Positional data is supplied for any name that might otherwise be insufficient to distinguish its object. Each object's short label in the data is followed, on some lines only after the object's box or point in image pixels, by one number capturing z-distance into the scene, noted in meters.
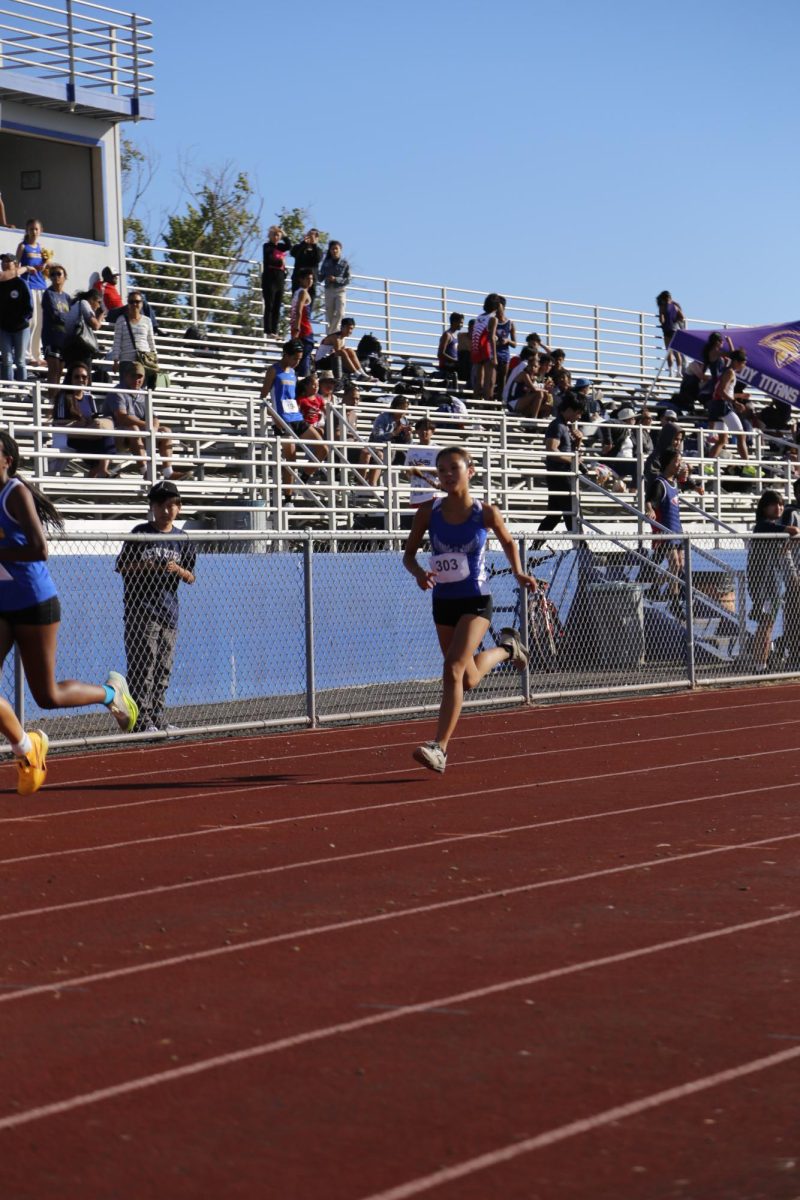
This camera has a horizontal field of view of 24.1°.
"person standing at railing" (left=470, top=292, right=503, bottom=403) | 29.70
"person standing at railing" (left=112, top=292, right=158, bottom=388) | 22.22
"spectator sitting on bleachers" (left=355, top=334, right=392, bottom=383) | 30.39
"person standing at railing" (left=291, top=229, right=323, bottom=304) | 29.89
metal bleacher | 20.22
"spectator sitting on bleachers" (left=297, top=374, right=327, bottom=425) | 23.47
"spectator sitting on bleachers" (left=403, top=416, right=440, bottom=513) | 21.81
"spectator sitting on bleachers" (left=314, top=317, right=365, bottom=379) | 28.31
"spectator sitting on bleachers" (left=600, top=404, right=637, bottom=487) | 28.05
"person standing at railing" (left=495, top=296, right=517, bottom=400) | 30.00
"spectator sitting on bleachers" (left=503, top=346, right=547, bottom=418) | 28.66
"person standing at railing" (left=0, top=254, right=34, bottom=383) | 21.11
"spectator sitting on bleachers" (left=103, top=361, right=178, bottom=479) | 20.50
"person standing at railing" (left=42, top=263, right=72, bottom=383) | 22.34
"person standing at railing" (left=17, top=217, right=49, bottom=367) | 23.02
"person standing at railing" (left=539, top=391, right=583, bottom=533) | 23.09
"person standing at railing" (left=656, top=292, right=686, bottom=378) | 35.34
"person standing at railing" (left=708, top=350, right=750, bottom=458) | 30.88
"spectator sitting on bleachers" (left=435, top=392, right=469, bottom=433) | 26.92
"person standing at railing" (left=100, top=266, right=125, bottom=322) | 26.58
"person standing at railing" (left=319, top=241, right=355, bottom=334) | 30.01
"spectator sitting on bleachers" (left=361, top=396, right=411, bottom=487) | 24.31
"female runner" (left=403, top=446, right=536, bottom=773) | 11.23
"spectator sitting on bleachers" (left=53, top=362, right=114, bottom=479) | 20.16
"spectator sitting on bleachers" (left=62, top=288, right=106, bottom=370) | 22.14
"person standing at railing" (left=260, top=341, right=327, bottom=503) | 22.41
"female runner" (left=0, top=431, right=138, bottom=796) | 9.71
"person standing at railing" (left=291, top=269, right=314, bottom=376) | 27.44
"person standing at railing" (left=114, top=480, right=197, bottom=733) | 14.14
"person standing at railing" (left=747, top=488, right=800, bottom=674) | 19.16
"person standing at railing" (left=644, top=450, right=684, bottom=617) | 19.20
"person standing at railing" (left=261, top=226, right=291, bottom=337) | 29.38
